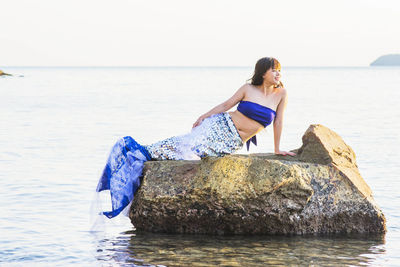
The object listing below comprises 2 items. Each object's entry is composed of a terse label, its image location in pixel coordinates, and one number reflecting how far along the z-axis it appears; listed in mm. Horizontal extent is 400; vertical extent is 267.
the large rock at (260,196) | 8469
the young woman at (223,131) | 8812
